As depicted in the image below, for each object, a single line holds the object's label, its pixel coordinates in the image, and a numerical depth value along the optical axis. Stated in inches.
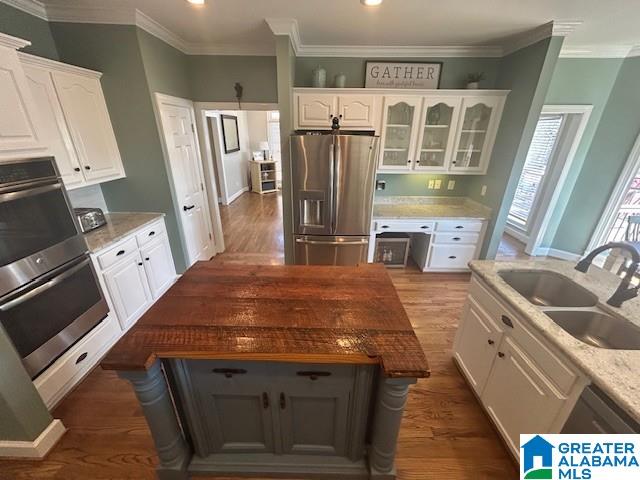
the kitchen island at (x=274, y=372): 37.8
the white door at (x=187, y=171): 104.9
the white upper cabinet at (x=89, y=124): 80.5
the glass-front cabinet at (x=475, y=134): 115.5
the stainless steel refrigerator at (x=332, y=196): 100.3
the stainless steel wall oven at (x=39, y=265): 52.1
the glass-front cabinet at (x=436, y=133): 116.3
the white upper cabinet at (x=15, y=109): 52.9
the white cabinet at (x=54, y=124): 71.7
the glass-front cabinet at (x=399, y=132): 116.0
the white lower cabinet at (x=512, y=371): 43.1
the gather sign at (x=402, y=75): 119.6
